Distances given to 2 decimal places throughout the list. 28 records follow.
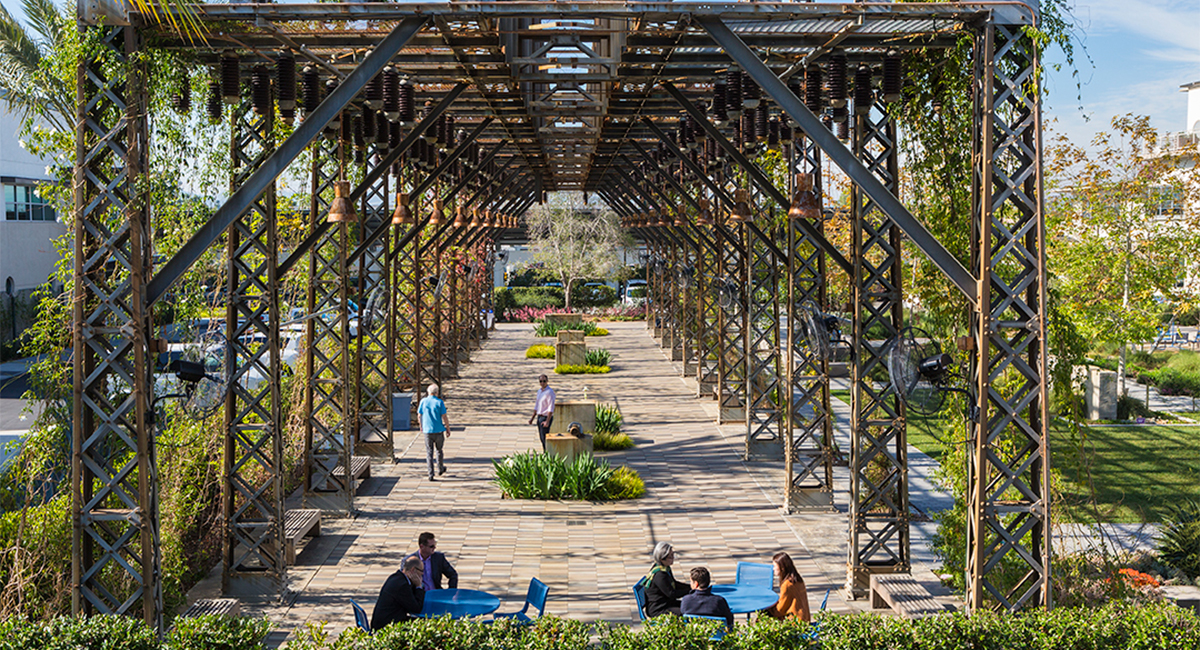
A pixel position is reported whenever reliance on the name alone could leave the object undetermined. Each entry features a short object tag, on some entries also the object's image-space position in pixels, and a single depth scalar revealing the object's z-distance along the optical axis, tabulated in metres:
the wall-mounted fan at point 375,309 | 15.82
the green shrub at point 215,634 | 6.32
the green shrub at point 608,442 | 17.11
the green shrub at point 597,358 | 28.47
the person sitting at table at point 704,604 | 7.42
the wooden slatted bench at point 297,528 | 10.44
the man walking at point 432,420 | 14.26
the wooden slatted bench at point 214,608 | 8.43
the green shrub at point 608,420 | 17.67
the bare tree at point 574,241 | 48.75
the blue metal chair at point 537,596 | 8.01
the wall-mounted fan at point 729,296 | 18.31
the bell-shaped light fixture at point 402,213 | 14.12
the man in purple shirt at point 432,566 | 8.42
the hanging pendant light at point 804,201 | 8.75
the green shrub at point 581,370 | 27.89
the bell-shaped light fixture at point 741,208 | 13.80
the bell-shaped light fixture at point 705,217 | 16.67
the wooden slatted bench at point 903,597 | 8.37
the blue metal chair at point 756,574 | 8.74
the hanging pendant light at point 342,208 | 9.87
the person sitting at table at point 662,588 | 7.87
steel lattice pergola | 7.22
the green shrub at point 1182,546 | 10.80
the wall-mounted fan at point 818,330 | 11.07
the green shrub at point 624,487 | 13.79
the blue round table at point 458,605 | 7.85
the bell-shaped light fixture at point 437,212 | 18.42
